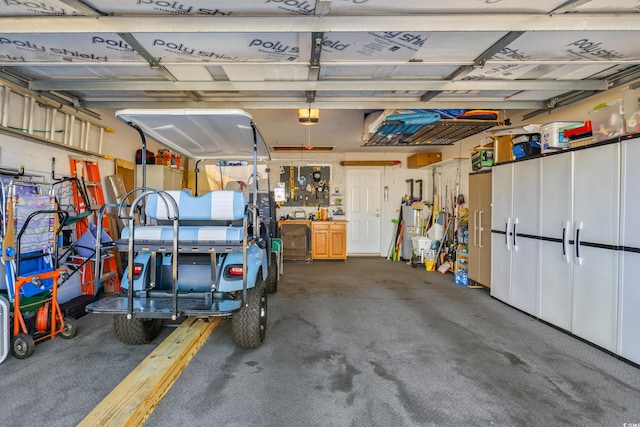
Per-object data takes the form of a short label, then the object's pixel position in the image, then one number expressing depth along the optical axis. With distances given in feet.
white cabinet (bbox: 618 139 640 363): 8.31
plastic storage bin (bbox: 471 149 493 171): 15.60
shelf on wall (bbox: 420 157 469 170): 20.02
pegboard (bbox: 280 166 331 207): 27.45
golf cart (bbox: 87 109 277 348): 7.54
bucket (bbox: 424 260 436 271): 21.07
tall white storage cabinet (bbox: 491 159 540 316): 12.05
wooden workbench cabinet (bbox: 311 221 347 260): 24.85
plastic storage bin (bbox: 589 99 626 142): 8.95
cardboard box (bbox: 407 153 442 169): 23.68
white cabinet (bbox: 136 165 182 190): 17.37
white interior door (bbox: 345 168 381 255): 27.91
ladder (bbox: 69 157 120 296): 13.43
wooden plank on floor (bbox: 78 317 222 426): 5.65
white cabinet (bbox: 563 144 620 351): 8.95
